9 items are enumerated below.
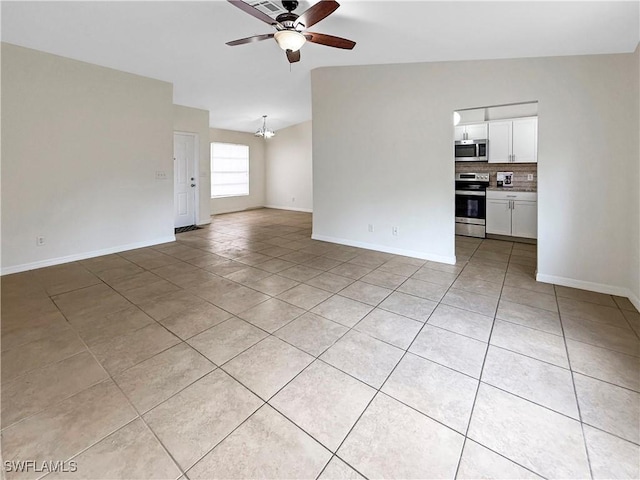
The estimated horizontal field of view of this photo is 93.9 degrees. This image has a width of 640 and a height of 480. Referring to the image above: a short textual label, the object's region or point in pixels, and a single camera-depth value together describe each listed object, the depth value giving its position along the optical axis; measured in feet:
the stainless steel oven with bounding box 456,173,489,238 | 18.97
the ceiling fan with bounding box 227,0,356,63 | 7.91
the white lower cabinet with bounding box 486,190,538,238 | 17.37
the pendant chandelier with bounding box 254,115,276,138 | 26.73
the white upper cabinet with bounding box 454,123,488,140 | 18.74
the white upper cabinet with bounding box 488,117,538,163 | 17.31
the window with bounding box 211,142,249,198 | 30.17
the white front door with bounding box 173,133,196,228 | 22.31
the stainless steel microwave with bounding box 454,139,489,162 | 18.75
